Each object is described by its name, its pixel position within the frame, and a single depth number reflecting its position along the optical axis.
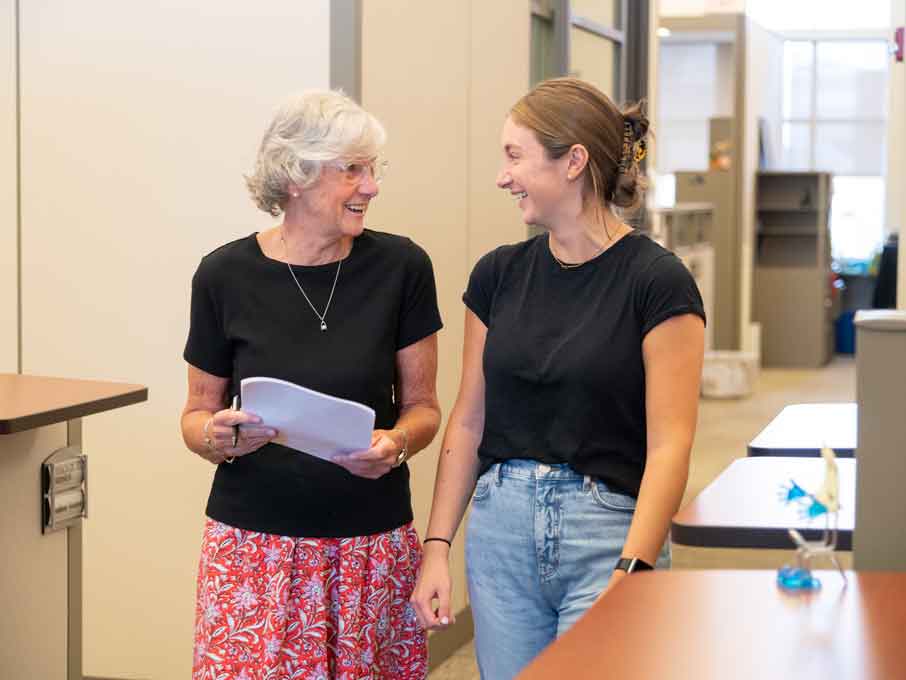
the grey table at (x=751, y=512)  2.11
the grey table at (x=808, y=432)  2.89
